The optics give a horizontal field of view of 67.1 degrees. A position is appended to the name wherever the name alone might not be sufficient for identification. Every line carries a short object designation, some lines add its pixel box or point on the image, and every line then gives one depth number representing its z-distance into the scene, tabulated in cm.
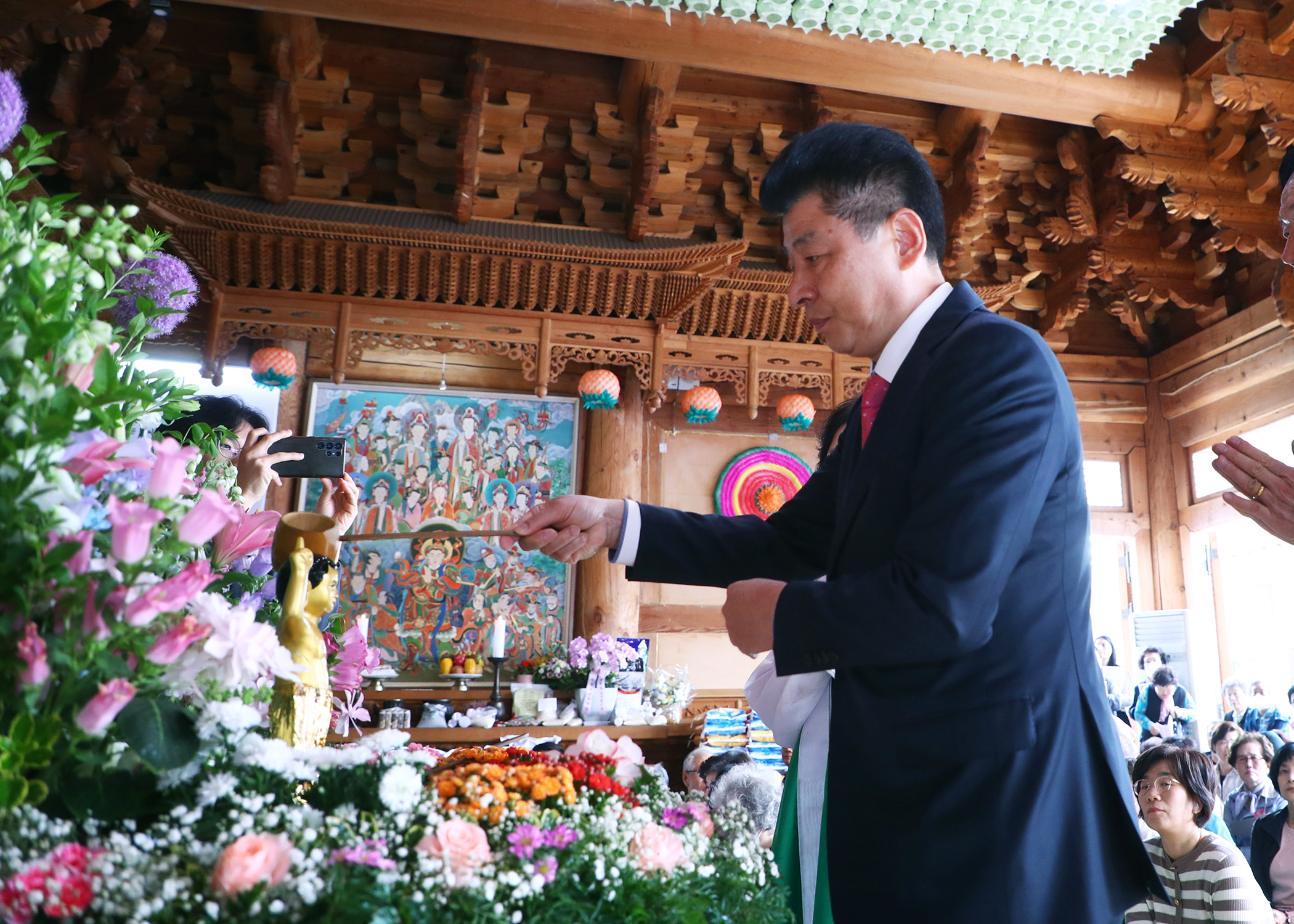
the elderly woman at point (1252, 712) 497
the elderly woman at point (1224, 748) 439
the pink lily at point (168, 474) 69
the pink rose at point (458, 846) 65
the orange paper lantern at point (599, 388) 539
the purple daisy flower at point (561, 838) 70
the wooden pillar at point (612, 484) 566
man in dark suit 90
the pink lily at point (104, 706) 63
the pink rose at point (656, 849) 71
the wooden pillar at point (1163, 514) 669
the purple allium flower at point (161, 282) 136
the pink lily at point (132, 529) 66
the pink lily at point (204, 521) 70
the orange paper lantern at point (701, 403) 568
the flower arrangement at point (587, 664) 506
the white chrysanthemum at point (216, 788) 69
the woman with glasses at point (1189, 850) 230
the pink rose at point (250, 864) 60
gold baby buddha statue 91
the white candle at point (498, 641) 491
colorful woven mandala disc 641
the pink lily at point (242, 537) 98
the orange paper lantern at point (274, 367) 513
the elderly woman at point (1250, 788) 387
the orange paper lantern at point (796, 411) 574
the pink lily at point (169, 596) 65
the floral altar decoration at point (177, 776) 63
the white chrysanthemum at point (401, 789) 69
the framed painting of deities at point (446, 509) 566
